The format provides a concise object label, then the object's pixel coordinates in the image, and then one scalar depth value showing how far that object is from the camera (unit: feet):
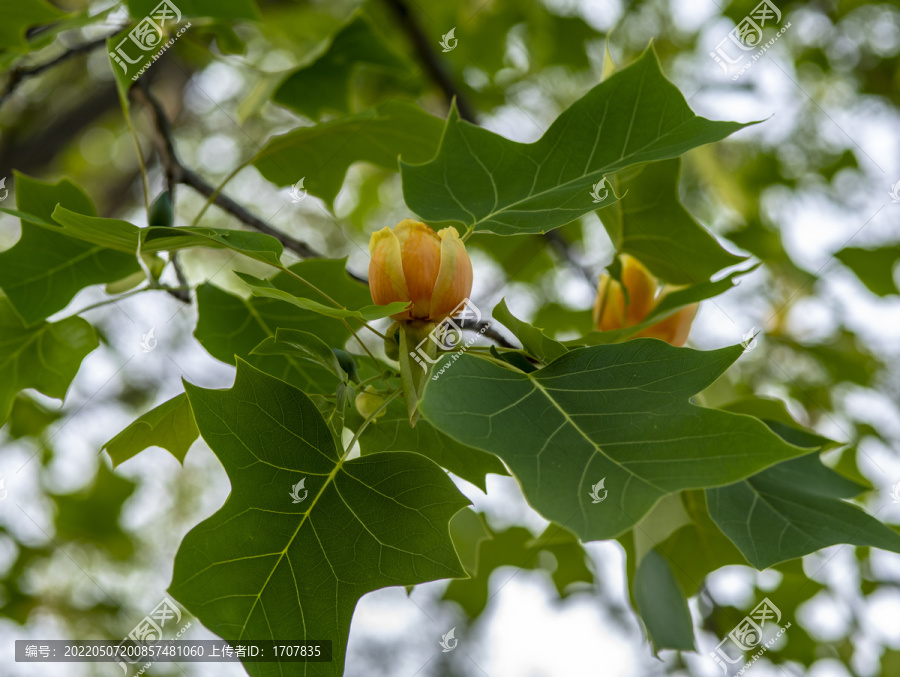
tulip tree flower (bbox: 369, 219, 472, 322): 1.96
